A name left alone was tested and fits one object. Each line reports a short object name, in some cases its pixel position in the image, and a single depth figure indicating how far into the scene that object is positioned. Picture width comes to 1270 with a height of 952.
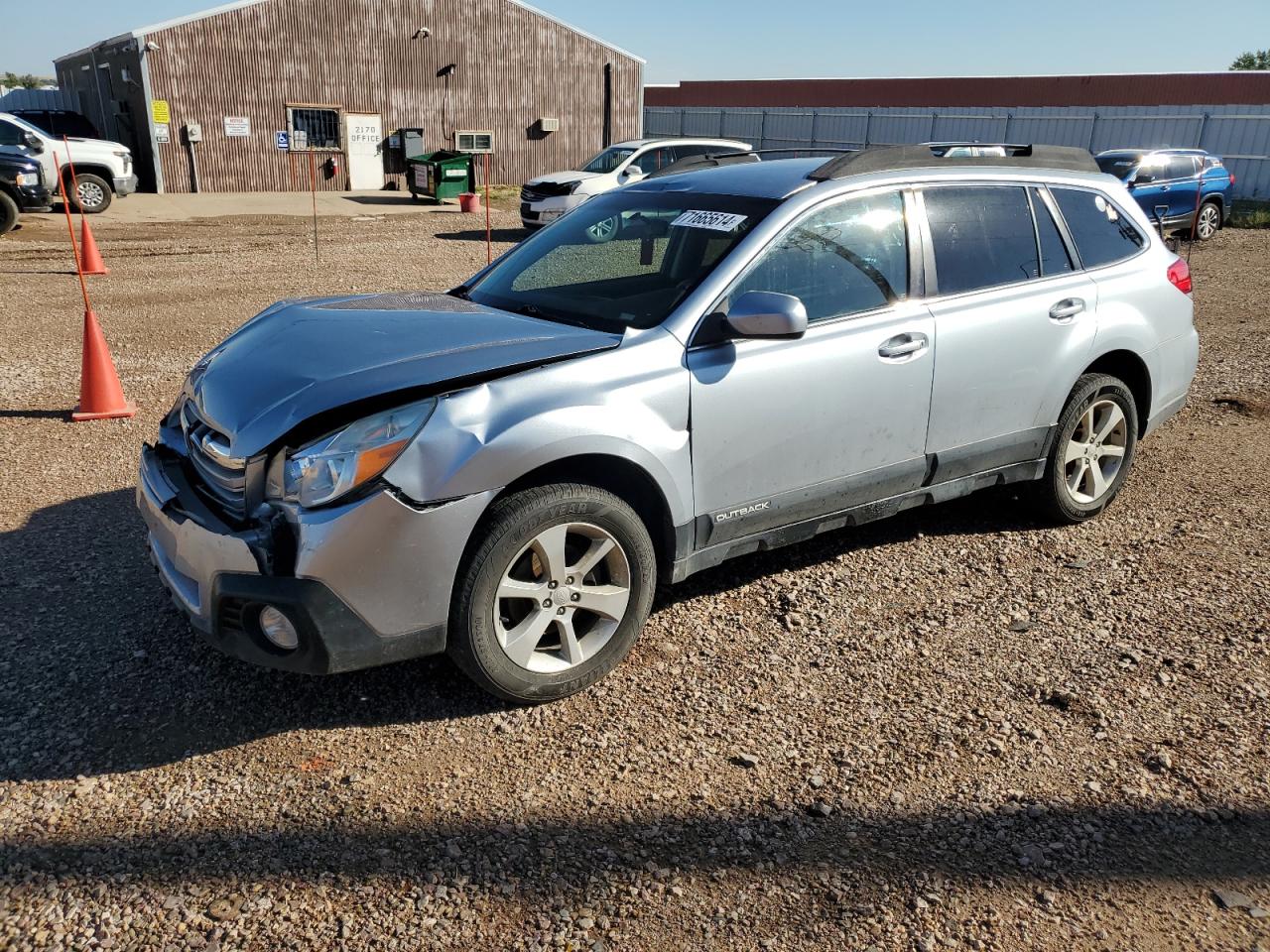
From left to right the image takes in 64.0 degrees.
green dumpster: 25.39
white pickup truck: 17.61
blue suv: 17.23
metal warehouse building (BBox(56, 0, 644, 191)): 27.20
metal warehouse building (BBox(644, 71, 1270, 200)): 25.25
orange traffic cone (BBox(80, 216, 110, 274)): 13.51
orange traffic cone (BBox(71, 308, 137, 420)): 6.80
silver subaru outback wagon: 3.15
